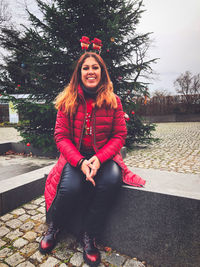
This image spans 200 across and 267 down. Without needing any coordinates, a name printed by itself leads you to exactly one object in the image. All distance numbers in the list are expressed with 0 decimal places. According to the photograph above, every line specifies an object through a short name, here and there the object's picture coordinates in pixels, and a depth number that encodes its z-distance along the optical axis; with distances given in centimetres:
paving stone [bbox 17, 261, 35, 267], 160
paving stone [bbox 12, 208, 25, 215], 245
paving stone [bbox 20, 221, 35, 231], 214
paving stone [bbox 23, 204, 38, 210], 259
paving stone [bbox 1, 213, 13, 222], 232
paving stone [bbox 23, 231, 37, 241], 196
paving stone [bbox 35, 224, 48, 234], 209
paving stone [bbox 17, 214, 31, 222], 232
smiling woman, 162
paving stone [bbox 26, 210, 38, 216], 246
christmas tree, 494
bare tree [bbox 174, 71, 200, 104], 3216
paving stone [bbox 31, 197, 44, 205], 273
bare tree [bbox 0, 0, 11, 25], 1473
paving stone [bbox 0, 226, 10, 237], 204
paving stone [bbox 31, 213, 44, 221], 233
